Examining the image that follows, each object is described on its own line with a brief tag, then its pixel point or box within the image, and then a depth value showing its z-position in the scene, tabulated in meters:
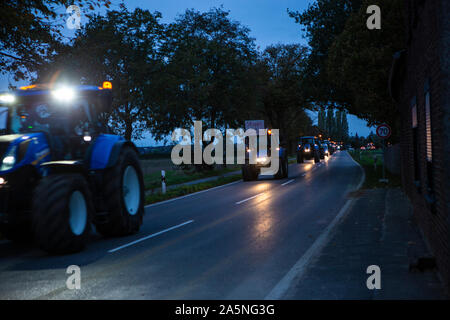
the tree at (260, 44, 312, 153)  58.77
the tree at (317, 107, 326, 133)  160.21
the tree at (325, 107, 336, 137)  169.69
